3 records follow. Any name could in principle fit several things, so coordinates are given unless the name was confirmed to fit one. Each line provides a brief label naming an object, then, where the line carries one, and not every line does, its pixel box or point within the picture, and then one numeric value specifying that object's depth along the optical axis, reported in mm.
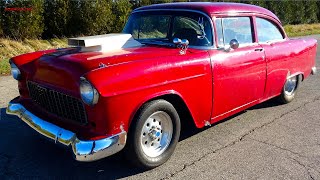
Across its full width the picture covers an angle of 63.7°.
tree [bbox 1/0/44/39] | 7983
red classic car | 2312
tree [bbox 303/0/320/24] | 19405
